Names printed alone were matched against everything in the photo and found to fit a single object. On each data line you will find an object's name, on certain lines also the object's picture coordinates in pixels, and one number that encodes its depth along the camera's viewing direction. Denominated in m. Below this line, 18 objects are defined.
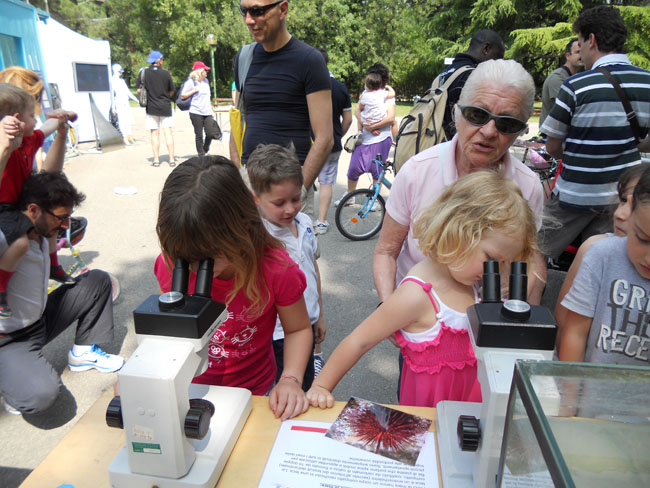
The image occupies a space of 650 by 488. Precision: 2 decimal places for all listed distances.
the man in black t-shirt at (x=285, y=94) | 2.41
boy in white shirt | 1.98
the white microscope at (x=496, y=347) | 0.77
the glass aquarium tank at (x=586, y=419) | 0.62
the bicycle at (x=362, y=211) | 4.77
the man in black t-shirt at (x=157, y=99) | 7.57
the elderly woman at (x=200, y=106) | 7.65
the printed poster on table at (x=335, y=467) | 0.94
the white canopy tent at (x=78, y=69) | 8.64
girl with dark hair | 1.10
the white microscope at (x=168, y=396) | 0.80
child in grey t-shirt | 1.32
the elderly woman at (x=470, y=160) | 1.47
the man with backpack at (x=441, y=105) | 2.81
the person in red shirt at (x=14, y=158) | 2.22
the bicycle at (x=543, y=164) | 4.78
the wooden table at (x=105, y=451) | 0.96
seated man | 2.12
